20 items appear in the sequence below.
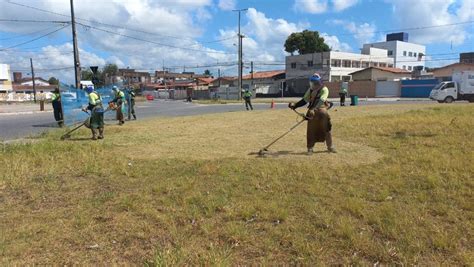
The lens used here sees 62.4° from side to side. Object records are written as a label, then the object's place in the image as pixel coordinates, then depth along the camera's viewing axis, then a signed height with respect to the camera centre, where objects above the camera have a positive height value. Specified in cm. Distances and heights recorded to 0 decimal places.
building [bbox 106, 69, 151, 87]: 10968 +536
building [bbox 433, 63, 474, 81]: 5050 +283
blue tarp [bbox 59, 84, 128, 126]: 1578 -40
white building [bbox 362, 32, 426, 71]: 8488 +900
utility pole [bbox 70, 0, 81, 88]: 2674 +253
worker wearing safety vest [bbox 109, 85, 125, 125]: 1461 -26
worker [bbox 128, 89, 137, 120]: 1896 -23
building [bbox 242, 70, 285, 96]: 6638 +192
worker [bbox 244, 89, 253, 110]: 2588 -31
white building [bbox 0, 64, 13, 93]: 6938 +277
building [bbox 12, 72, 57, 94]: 10031 +252
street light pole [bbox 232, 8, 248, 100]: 4891 +397
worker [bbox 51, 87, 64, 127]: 1548 -51
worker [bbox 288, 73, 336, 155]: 774 -48
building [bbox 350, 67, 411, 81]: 5769 +253
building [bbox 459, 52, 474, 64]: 7294 +639
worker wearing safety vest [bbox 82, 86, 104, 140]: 1111 -58
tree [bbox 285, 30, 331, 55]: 7375 +932
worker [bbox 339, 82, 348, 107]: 2678 -25
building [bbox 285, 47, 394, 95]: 6347 +432
